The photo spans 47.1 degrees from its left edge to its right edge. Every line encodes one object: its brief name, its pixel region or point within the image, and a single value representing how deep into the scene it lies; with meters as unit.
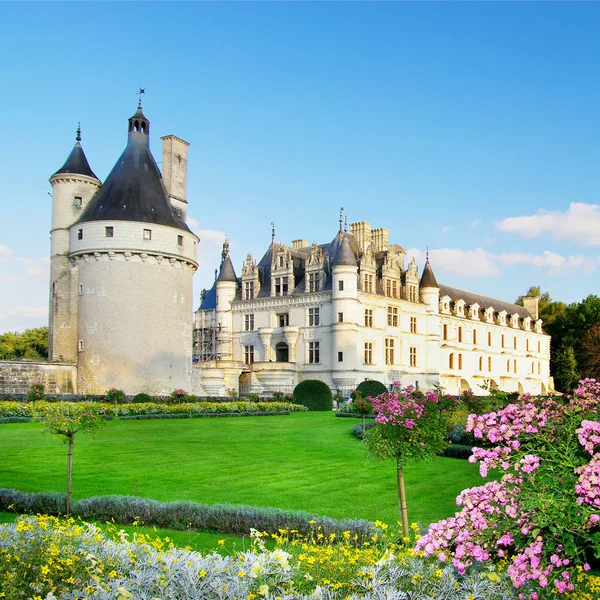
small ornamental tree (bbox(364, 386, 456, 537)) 8.40
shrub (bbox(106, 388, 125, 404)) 27.44
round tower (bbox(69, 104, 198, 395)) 31.42
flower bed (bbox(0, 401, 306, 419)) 23.41
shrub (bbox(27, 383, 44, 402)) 26.30
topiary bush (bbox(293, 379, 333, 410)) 33.88
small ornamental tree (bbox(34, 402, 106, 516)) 10.06
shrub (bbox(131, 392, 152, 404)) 28.47
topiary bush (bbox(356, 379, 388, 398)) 32.50
